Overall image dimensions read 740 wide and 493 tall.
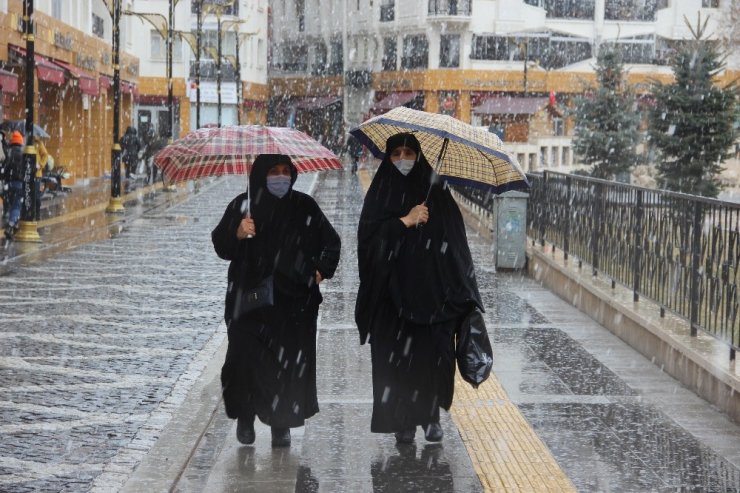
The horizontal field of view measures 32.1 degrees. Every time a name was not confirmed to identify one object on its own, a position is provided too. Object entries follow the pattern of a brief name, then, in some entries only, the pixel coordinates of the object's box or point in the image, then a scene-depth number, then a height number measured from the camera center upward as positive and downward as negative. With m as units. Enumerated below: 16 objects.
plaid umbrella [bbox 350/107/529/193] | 6.62 -0.22
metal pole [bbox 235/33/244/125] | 57.11 +1.50
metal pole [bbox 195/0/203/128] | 37.19 +1.89
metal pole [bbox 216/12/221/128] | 44.31 +1.44
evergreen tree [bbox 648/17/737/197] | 26.23 -0.02
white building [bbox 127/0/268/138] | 70.00 +1.92
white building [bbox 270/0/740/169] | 69.50 +3.53
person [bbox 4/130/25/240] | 19.67 -1.22
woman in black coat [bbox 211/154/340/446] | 6.59 -0.92
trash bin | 15.77 -1.51
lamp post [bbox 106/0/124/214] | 25.62 -0.98
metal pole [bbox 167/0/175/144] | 34.59 +1.44
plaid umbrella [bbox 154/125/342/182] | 6.54 -0.23
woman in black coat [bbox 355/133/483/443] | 6.68 -0.93
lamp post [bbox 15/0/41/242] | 18.91 -0.96
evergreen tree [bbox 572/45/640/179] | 36.16 -0.22
